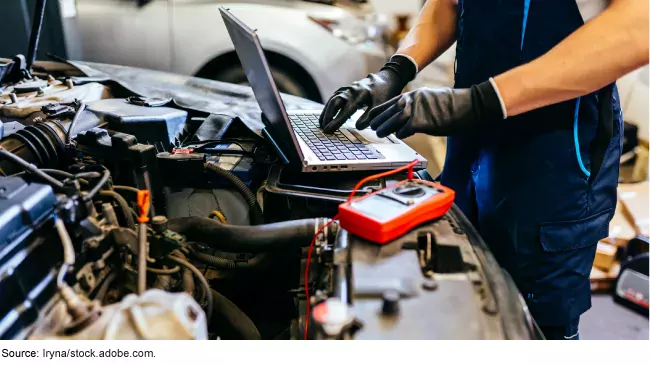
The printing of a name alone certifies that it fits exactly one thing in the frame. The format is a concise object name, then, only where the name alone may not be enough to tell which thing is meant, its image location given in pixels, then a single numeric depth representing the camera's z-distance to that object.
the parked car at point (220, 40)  2.57
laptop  0.97
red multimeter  0.79
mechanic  0.94
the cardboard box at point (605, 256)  2.16
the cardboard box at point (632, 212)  2.20
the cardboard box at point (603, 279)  2.17
